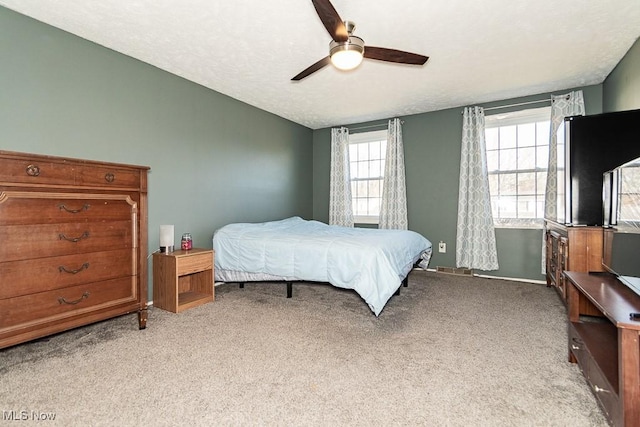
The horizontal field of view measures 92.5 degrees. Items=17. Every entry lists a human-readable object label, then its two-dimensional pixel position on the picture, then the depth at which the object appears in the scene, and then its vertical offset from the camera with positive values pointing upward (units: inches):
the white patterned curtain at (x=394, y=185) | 191.3 +16.4
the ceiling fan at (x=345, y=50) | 75.2 +47.9
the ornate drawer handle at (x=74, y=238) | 78.4 -7.2
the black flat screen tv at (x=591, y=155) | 106.7 +20.4
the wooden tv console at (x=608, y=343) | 45.3 -26.5
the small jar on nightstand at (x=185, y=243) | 126.2 -13.5
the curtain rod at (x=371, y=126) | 202.5 +57.4
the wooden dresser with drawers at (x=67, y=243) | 70.5 -8.8
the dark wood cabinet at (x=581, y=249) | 99.3 -12.6
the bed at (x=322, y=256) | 101.6 -17.5
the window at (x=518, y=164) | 158.2 +25.1
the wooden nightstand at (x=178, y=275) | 111.7 -25.2
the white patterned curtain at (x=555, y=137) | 145.7 +36.5
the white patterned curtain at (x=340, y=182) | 212.4 +20.0
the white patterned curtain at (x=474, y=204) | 165.8 +3.8
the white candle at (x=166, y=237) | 118.8 -10.4
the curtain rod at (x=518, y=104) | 155.2 +56.2
